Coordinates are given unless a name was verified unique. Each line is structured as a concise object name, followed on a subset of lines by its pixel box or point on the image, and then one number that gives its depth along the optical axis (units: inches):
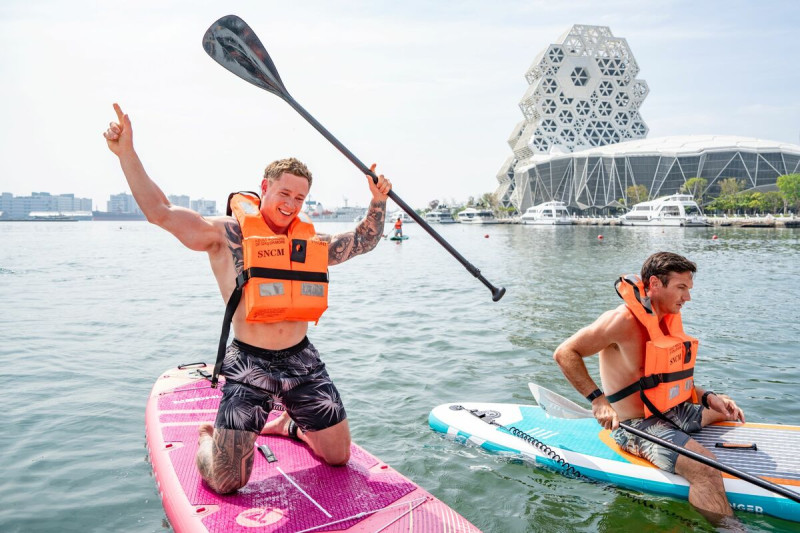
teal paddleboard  161.8
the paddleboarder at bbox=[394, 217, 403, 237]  1795.0
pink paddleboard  131.0
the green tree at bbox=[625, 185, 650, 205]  3570.4
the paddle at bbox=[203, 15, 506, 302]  176.6
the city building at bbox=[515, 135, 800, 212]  3405.5
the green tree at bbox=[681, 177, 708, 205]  3353.8
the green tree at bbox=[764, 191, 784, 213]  2940.5
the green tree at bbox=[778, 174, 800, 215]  2778.1
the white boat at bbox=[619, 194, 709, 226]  2765.7
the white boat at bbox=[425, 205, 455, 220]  5049.2
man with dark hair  166.4
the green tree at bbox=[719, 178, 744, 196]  3228.6
